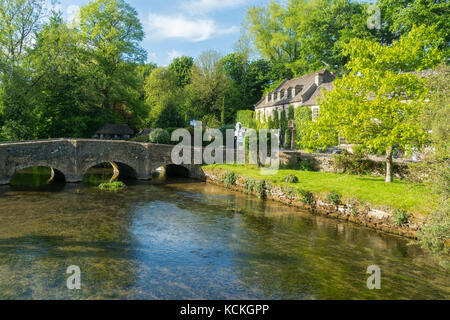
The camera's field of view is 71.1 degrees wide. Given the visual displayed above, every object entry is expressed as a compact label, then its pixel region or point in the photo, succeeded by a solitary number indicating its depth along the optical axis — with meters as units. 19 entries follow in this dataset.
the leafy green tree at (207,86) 60.19
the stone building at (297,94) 45.59
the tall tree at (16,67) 33.53
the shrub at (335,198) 21.02
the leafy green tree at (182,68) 72.34
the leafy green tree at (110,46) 45.88
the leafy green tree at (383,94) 20.84
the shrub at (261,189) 26.72
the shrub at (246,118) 58.95
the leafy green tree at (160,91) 55.54
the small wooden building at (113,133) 45.53
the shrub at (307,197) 22.74
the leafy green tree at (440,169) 11.34
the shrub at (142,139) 40.35
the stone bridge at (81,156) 27.36
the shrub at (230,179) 30.66
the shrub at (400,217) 17.45
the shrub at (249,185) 27.94
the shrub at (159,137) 38.41
